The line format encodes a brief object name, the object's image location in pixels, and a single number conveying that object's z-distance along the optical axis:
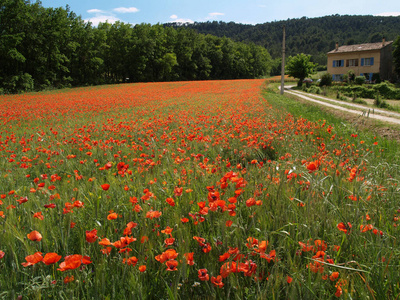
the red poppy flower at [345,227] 1.70
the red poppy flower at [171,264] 1.36
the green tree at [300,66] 49.56
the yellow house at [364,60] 49.88
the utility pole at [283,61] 25.66
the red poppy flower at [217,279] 1.38
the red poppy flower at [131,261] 1.46
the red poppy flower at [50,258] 1.20
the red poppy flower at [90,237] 1.42
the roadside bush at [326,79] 45.12
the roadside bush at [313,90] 35.75
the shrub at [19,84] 34.59
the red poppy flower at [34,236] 1.34
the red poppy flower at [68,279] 1.37
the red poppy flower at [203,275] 1.37
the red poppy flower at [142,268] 1.43
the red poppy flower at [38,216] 1.86
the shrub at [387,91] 36.16
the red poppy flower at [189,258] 1.53
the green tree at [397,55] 48.34
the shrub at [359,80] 46.16
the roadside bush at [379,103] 21.71
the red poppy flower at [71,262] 1.16
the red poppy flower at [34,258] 1.28
